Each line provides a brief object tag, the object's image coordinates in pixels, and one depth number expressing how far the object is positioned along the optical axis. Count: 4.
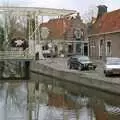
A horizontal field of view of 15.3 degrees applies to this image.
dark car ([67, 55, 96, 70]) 42.20
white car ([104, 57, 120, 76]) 33.91
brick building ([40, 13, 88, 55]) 86.31
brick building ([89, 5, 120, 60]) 56.06
